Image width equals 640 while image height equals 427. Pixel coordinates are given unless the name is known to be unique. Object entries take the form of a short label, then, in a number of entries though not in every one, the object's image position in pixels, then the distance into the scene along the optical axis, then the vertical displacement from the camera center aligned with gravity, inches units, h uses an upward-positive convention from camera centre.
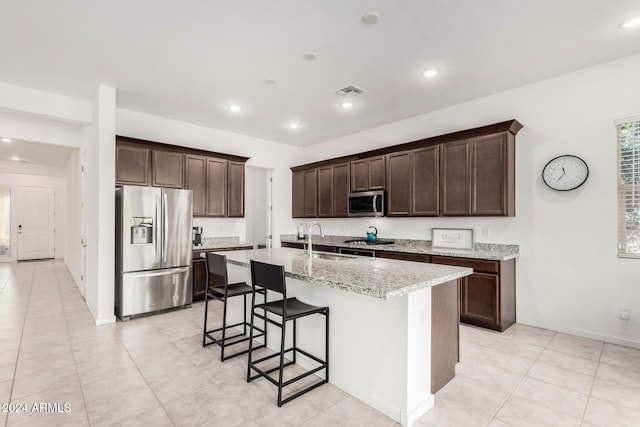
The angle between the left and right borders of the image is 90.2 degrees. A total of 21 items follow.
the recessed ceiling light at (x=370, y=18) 97.2 +60.9
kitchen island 78.5 -32.0
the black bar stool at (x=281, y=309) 87.1 -28.1
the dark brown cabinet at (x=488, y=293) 140.0 -36.4
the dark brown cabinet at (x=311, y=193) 245.3 +16.0
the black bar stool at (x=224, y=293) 115.9 -30.8
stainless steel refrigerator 160.7 -18.9
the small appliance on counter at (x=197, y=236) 207.3 -14.6
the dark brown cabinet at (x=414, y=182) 172.2 +18.0
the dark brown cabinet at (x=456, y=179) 158.4 +17.7
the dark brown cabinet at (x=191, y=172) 173.5 +25.5
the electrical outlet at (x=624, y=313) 125.5 -39.3
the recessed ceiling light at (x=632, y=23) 101.6 +61.9
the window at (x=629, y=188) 124.3 +10.2
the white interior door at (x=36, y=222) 366.3 -9.9
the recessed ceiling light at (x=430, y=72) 135.1 +60.9
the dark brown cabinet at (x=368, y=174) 199.4 +25.8
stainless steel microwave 196.8 +6.6
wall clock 135.3 +17.9
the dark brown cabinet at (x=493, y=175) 146.3 +18.1
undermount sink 124.9 -17.4
